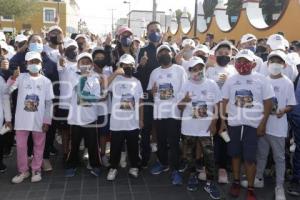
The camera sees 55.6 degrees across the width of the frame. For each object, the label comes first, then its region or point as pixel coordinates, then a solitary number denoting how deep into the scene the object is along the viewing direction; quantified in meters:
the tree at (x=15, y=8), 30.81
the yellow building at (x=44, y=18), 42.02
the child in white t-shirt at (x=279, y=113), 3.75
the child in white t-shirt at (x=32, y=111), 4.12
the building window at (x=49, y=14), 45.24
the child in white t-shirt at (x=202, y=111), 3.96
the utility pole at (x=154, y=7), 16.89
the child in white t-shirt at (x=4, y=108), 4.21
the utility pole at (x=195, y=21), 17.28
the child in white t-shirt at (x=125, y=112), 4.21
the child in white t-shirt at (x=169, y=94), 4.28
